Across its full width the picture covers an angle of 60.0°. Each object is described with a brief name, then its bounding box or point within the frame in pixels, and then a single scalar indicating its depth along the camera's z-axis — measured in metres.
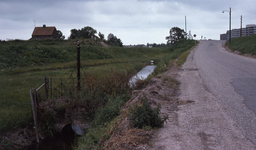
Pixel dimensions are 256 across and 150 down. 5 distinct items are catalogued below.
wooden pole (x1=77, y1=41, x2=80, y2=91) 13.77
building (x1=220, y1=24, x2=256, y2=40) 178.16
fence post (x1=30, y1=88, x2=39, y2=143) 10.15
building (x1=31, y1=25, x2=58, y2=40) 74.32
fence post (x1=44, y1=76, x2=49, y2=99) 12.83
